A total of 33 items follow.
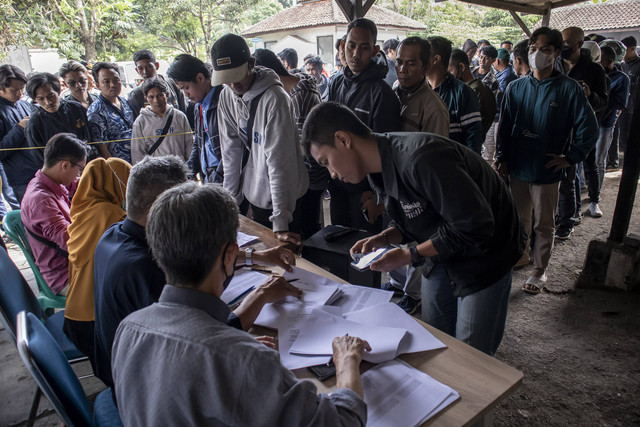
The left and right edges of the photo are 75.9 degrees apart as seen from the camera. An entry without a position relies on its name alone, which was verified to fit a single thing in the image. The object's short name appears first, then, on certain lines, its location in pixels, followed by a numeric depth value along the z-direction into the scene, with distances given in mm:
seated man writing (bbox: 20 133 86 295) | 2168
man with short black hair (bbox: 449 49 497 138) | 3402
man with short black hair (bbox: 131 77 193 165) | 3512
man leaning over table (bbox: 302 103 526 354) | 1214
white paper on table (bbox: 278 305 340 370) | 1150
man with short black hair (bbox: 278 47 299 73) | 6211
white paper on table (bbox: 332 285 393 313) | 1438
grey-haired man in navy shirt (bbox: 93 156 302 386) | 1274
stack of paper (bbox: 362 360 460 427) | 960
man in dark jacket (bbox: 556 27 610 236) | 3715
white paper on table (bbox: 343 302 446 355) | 1204
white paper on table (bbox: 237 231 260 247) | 2072
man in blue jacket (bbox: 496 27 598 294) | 2723
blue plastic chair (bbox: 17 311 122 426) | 1021
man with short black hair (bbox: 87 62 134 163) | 3764
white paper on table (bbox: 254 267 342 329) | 1397
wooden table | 985
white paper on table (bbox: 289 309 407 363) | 1157
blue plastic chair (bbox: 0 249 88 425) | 1579
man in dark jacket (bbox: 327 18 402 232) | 2504
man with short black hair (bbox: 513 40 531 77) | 3428
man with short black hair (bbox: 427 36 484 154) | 2875
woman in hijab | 1808
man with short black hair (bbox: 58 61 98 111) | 4023
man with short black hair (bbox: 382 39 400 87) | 5695
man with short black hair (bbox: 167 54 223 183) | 2645
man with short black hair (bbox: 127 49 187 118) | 4176
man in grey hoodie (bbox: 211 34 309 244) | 2176
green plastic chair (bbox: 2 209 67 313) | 2230
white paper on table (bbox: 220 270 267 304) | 1580
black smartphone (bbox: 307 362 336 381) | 1104
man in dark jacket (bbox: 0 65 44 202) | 3951
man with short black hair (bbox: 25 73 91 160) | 3654
